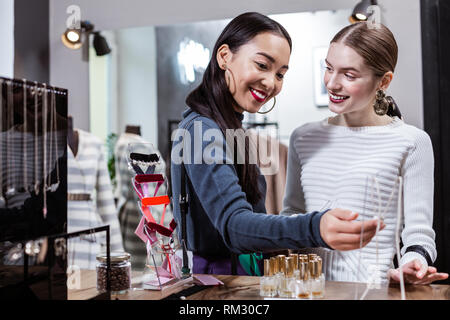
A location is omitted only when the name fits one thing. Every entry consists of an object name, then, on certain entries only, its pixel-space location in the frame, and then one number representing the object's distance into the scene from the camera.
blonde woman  1.25
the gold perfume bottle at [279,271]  1.11
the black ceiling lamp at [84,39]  2.53
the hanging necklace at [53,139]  1.07
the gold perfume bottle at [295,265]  1.10
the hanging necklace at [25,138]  1.02
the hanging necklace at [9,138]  0.99
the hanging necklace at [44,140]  1.05
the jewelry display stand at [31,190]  0.97
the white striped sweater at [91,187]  2.36
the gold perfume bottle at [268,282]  1.11
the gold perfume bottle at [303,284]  1.08
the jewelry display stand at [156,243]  1.21
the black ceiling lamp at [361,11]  1.93
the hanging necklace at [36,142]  1.04
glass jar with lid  1.12
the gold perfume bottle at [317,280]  1.07
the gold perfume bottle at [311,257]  1.12
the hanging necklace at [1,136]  0.98
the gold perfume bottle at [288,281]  1.09
